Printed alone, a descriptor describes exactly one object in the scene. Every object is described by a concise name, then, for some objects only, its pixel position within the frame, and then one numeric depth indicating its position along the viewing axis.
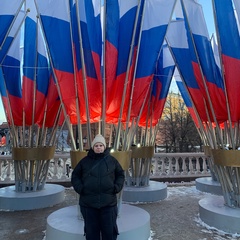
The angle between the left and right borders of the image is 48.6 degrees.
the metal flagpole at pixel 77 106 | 4.98
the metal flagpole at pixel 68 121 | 5.09
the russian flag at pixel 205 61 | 5.68
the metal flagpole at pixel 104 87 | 4.93
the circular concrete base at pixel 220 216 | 5.14
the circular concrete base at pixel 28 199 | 6.91
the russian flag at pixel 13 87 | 7.50
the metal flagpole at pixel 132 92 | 5.19
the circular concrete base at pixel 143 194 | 7.93
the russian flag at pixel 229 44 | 5.30
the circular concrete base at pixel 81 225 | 4.23
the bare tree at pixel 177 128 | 26.78
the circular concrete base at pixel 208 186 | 9.11
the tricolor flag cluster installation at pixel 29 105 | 7.50
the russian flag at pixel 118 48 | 5.03
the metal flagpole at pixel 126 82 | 5.02
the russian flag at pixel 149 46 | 5.47
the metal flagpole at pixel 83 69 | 4.79
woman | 3.59
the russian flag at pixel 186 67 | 6.28
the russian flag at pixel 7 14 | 5.64
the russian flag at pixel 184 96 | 10.18
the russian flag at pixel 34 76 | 7.52
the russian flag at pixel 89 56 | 5.00
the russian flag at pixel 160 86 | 8.89
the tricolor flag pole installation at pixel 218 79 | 5.33
